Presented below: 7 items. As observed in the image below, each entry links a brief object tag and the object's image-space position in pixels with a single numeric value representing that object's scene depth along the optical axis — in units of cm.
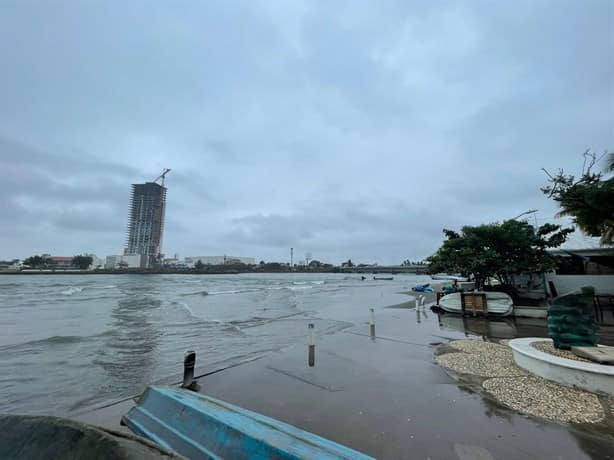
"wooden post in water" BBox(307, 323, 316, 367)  672
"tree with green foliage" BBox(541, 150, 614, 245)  823
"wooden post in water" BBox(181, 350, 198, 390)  532
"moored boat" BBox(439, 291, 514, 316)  1253
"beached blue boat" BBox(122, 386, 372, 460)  233
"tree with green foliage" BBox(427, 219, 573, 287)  1293
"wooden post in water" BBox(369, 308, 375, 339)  975
